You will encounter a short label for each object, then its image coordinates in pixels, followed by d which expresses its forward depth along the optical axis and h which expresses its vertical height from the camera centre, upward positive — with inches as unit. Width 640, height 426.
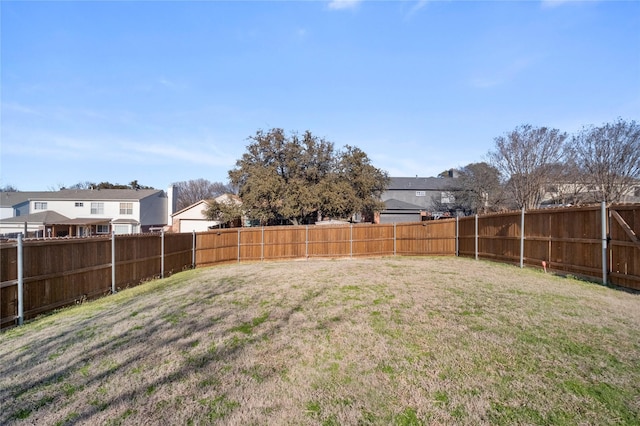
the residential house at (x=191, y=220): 1434.5 -24.8
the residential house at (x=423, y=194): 1525.6 +85.4
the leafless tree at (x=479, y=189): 1246.5 +85.3
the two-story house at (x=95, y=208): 1451.3 +26.5
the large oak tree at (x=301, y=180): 991.0 +97.0
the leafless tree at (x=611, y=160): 853.8 +124.3
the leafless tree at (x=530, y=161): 978.7 +142.0
